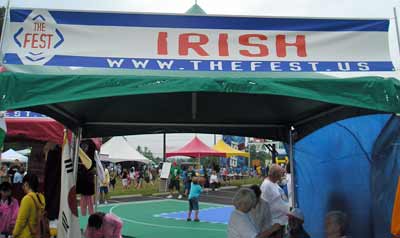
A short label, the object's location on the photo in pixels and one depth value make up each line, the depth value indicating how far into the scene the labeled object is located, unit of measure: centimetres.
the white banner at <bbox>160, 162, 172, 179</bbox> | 2735
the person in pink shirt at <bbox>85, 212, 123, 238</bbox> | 551
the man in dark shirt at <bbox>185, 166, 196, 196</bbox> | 2436
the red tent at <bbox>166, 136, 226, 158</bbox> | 2739
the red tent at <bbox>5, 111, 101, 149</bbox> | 792
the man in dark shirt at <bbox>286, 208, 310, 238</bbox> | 549
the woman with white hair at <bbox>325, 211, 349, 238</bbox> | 467
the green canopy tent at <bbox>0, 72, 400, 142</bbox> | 398
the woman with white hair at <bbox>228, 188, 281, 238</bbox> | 492
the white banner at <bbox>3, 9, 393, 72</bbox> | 509
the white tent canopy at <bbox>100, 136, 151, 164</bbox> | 3297
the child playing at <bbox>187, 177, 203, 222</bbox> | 1470
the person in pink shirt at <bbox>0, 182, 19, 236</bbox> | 723
